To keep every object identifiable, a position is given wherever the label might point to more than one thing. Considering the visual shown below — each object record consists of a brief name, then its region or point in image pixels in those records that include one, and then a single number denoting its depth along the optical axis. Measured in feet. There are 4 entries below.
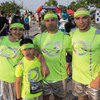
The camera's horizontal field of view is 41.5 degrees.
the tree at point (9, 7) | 148.77
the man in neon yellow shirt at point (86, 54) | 7.33
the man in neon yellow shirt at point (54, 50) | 7.84
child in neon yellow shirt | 6.80
